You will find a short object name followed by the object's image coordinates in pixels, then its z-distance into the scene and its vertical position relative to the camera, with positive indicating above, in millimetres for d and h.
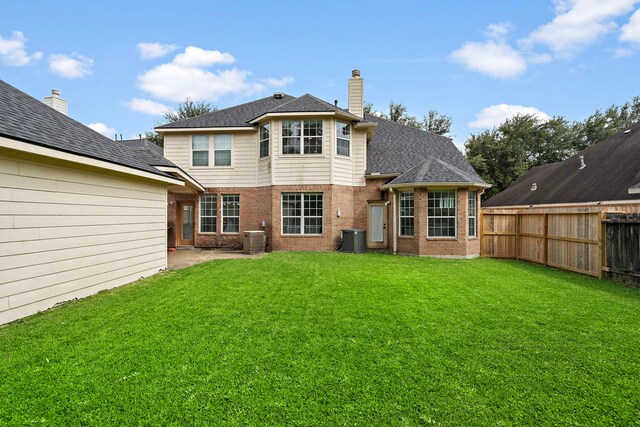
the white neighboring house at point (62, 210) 4777 +104
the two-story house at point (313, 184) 12242 +1322
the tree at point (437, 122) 34031 +10083
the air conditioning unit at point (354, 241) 13062 -1038
